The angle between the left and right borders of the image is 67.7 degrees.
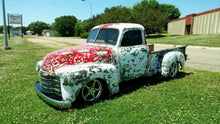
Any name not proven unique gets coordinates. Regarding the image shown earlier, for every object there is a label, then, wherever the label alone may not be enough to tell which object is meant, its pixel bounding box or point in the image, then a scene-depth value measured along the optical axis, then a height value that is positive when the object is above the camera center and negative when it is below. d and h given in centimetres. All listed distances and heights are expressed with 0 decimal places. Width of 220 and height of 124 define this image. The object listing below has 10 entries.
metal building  2958 +469
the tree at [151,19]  3825 +582
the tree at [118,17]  3778 +640
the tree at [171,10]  9262 +1953
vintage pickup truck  351 -55
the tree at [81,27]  8864 +837
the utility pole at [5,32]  1622 +91
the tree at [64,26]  10744 +1064
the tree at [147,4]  7400 +1845
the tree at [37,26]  16450 +1538
